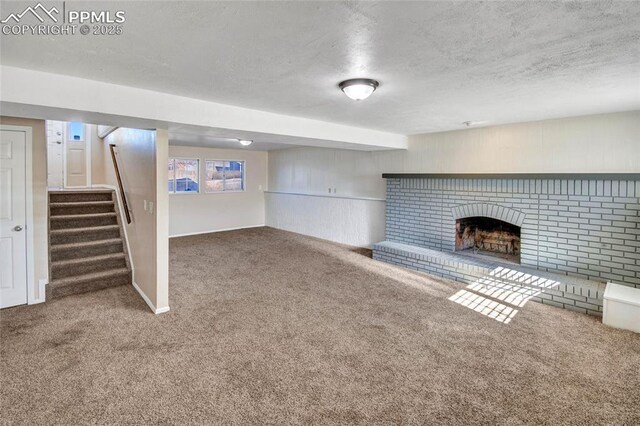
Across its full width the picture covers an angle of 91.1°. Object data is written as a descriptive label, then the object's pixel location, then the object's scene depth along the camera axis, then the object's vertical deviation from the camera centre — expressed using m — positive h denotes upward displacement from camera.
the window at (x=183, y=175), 7.48 +0.65
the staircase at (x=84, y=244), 3.90 -0.59
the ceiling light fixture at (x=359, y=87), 2.36 +0.88
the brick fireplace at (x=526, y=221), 3.53 -0.23
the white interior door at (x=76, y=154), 6.35 +0.96
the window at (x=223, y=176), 8.05 +0.71
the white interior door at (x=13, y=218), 3.35 -0.19
